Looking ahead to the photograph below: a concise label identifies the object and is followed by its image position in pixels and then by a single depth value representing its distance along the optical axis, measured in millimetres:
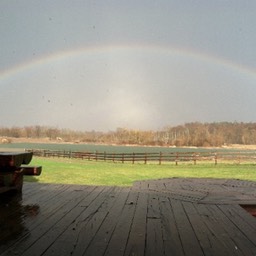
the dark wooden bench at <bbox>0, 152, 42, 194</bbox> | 4965
